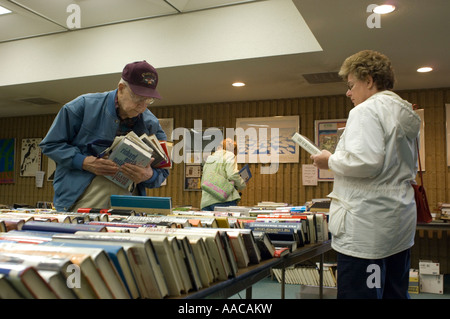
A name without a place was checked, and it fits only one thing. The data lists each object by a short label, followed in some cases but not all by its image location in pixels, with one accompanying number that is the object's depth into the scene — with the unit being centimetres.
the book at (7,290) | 76
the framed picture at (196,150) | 741
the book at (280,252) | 170
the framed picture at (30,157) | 898
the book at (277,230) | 195
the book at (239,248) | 141
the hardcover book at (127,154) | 227
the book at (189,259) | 114
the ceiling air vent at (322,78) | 547
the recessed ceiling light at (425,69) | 510
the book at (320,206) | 363
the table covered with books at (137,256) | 84
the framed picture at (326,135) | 663
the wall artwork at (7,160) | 928
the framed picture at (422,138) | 611
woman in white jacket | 177
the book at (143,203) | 223
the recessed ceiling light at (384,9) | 340
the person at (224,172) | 532
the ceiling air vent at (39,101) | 745
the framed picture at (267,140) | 688
